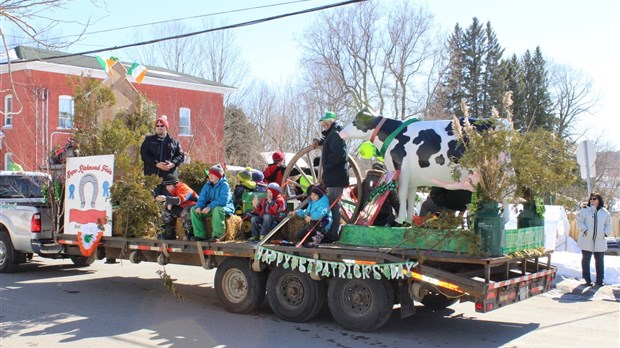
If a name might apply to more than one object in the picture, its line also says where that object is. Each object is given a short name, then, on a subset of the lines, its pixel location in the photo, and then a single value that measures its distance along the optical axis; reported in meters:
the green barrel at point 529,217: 8.38
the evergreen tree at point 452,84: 36.29
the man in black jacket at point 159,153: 10.25
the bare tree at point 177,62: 44.41
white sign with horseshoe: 10.05
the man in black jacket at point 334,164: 8.77
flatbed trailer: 7.10
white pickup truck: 11.23
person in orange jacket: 9.49
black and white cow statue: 8.17
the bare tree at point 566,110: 51.25
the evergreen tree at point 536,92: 48.62
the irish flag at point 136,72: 12.12
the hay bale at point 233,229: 9.02
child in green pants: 8.95
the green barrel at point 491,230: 7.01
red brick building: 27.70
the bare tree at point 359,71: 35.28
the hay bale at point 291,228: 8.62
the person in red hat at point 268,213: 8.75
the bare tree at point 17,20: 8.36
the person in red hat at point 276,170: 10.73
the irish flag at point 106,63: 11.93
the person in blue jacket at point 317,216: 8.13
